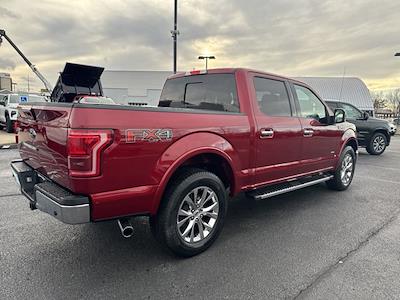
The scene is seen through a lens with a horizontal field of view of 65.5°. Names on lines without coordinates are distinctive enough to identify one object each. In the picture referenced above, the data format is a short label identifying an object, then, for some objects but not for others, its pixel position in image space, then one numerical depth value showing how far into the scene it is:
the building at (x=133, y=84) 44.53
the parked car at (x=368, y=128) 10.84
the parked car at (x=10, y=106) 13.48
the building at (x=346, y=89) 45.97
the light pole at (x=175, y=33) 11.74
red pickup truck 2.44
